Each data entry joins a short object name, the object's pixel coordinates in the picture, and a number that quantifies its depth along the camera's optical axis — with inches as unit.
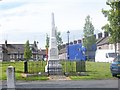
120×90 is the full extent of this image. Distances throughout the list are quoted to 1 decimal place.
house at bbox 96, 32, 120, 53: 2495.6
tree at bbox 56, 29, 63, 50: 2101.2
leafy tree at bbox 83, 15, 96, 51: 1851.5
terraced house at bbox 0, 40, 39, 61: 3029.1
